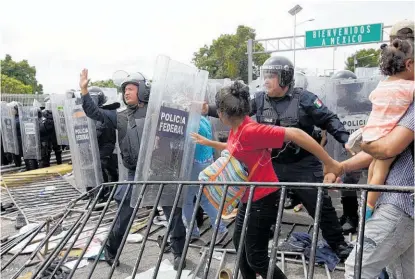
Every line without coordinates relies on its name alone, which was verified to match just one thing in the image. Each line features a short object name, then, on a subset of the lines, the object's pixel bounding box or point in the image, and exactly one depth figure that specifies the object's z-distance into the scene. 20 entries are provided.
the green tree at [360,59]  49.91
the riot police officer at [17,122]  9.95
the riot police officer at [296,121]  3.36
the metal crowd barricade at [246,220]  1.44
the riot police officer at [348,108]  4.33
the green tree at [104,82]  47.83
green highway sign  16.34
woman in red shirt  2.49
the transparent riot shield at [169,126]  3.11
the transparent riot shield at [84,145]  5.38
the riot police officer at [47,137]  9.65
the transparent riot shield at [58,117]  9.51
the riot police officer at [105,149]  5.34
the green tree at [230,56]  33.78
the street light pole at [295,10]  18.23
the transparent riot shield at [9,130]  9.95
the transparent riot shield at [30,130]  9.58
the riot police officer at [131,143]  3.57
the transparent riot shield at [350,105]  4.82
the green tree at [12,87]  31.12
